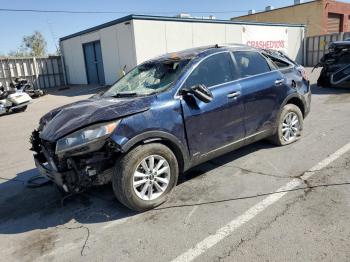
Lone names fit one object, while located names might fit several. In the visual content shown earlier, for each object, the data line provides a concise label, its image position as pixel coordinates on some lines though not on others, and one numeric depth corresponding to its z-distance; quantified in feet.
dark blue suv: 11.71
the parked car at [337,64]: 36.42
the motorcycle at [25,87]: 51.07
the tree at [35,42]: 147.13
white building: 54.54
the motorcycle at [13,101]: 40.37
